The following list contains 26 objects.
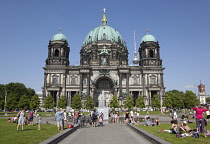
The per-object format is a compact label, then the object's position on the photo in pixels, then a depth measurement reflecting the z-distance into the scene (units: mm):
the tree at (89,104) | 64894
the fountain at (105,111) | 33675
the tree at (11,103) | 66062
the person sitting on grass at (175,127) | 14420
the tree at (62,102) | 64562
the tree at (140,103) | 65562
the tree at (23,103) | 64875
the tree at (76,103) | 64625
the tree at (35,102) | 62969
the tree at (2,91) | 70219
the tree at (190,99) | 78312
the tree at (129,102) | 64550
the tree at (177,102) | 77875
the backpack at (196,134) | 12446
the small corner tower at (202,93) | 141750
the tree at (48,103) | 64169
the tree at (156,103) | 65000
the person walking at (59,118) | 16875
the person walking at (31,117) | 21847
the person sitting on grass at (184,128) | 14645
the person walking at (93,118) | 21195
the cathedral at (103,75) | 72875
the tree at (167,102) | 64506
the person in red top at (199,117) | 13523
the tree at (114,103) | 64562
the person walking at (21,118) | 16275
